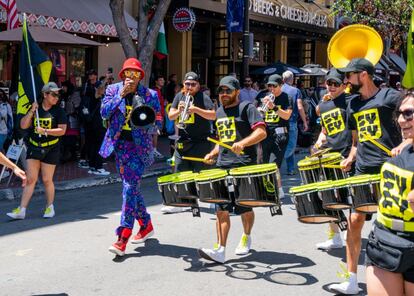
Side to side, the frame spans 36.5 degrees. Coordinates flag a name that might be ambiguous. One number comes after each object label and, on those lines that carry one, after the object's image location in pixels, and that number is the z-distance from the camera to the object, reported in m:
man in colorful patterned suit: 6.35
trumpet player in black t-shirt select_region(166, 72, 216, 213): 7.90
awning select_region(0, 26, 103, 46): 12.35
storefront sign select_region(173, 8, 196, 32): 17.81
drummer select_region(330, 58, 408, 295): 5.19
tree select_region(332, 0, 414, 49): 21.77
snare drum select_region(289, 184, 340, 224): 4.96
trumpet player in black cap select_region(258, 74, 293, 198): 9.13
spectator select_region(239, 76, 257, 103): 16.67
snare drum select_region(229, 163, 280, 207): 5.45
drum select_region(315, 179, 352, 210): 4.81
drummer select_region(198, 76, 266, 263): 6.06
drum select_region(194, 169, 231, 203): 5.70
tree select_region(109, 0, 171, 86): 13.34
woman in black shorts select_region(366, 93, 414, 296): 3.44
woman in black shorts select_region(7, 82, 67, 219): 8.23
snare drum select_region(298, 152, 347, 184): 6.11
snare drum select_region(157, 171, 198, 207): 5.90
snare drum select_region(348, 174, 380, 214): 4.62
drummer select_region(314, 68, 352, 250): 6.73
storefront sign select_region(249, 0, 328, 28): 22.48
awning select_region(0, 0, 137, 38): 14.16
